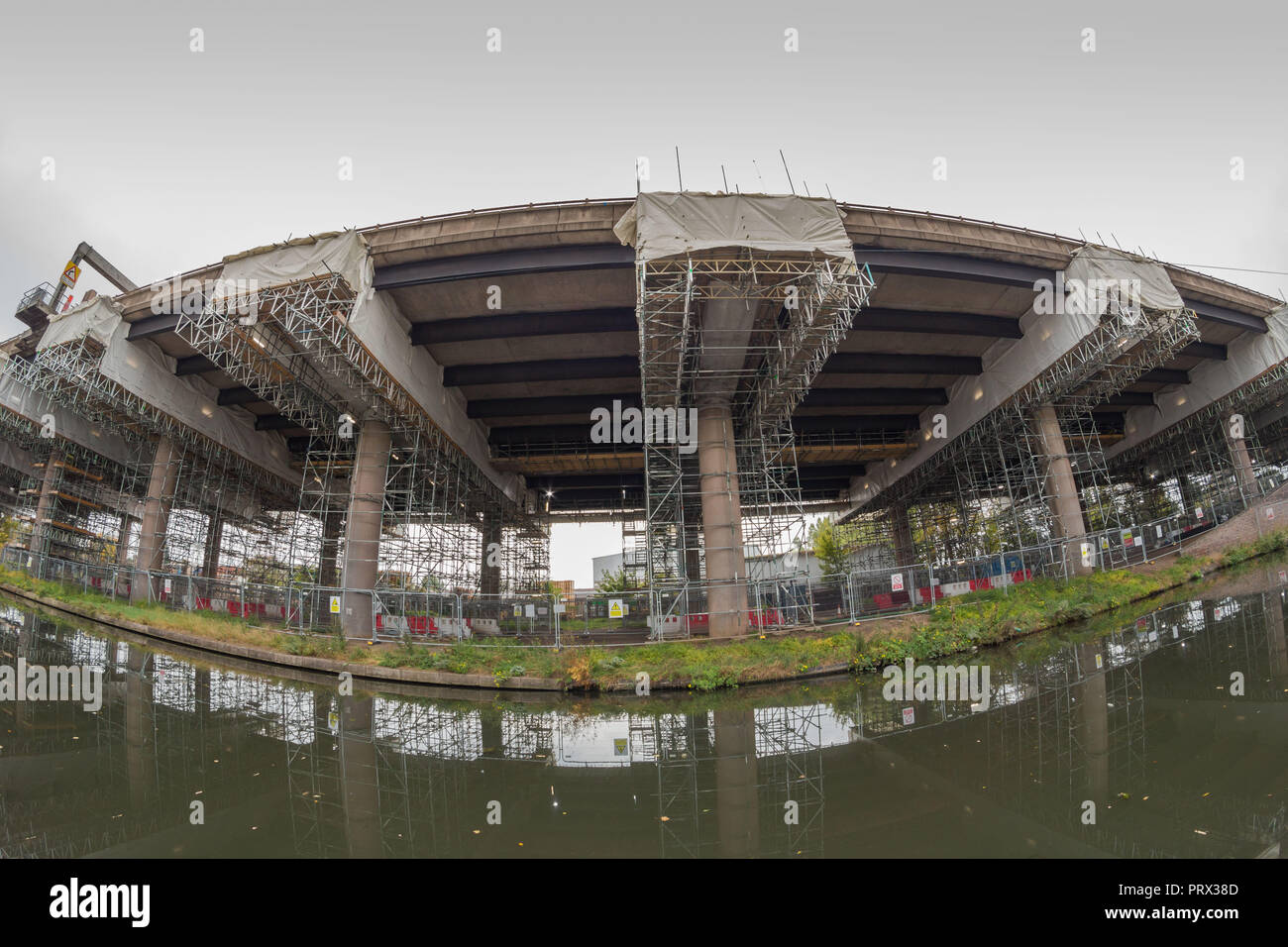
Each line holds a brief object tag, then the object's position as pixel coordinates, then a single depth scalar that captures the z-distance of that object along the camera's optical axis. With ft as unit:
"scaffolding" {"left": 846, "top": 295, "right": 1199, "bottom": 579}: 60.29
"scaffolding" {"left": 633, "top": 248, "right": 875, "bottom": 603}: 44.34
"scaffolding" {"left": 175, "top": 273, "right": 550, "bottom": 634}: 50.16
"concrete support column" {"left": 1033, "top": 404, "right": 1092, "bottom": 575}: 68.28
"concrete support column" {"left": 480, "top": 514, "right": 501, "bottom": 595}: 100.99
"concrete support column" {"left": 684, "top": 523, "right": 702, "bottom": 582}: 95.69
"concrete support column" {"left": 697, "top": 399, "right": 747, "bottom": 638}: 53.57
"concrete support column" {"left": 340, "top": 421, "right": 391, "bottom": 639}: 56.39
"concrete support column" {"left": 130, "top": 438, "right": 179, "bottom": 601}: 73.97
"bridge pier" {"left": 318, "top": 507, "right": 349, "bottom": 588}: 95.29
